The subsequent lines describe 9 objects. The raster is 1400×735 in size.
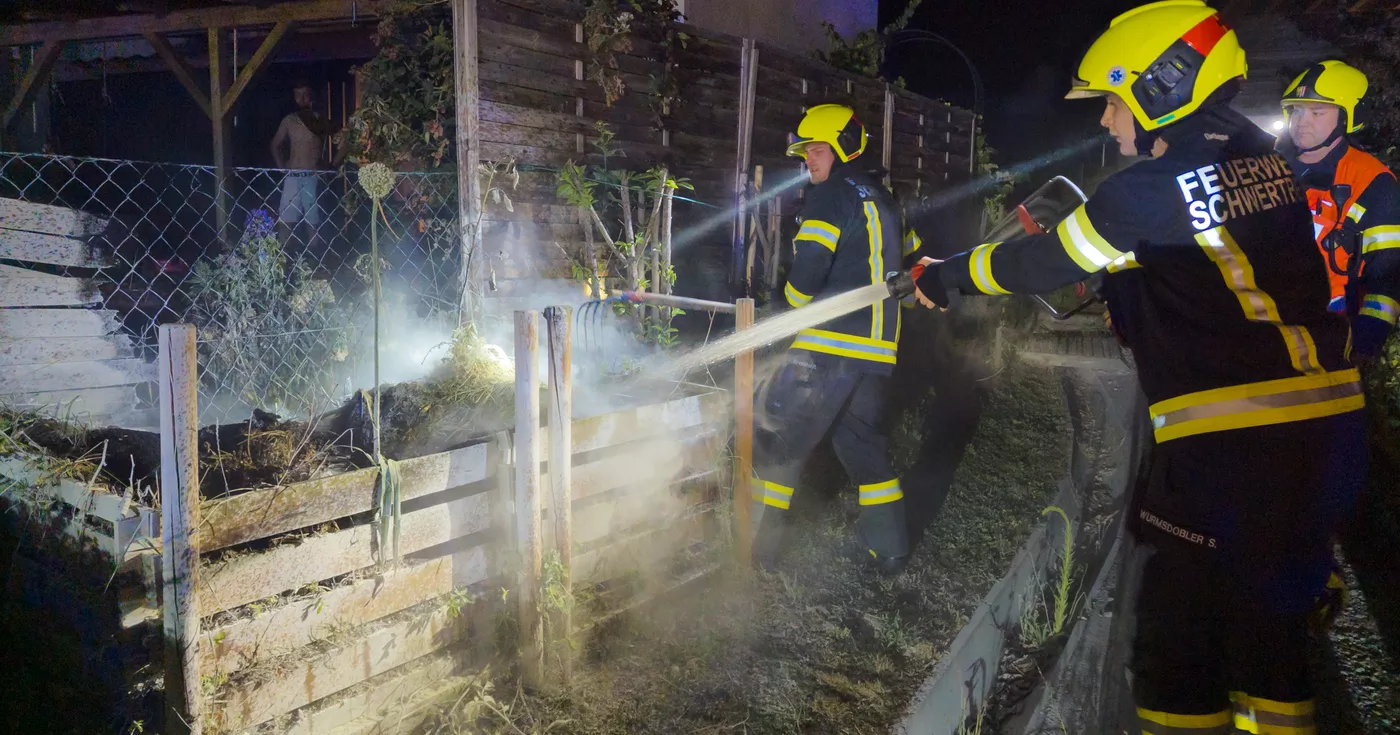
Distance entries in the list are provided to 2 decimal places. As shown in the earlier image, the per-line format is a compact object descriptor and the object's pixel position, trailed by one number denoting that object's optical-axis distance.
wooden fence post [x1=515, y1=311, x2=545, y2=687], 3.08
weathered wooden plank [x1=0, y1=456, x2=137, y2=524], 2.43
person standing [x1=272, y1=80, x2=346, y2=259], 6.60
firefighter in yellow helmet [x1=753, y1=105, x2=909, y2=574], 4.41
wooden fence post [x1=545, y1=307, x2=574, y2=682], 3.17
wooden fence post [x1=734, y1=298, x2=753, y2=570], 4.15
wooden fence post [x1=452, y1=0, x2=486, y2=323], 4.55
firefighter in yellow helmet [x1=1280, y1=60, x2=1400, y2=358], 3.79
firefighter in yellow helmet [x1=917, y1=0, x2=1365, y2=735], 2.29
